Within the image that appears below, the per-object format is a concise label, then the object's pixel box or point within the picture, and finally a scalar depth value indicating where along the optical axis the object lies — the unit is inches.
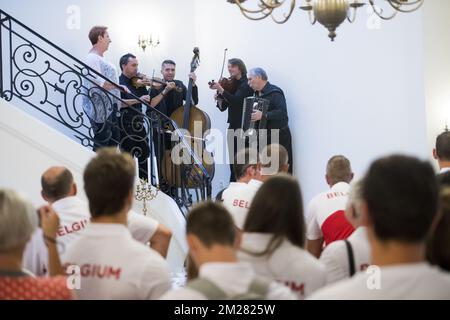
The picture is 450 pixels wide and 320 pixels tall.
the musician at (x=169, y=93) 417.1
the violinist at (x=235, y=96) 439.8
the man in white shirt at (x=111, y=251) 134.4
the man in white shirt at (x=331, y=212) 207.6
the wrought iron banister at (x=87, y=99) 356.8
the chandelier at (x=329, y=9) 216.8
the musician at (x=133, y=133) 361.2
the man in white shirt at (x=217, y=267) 116.7
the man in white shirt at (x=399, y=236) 101.5
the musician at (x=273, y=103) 429.4
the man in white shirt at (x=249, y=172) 227.3
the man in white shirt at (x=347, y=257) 151.7
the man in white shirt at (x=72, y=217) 169.6
